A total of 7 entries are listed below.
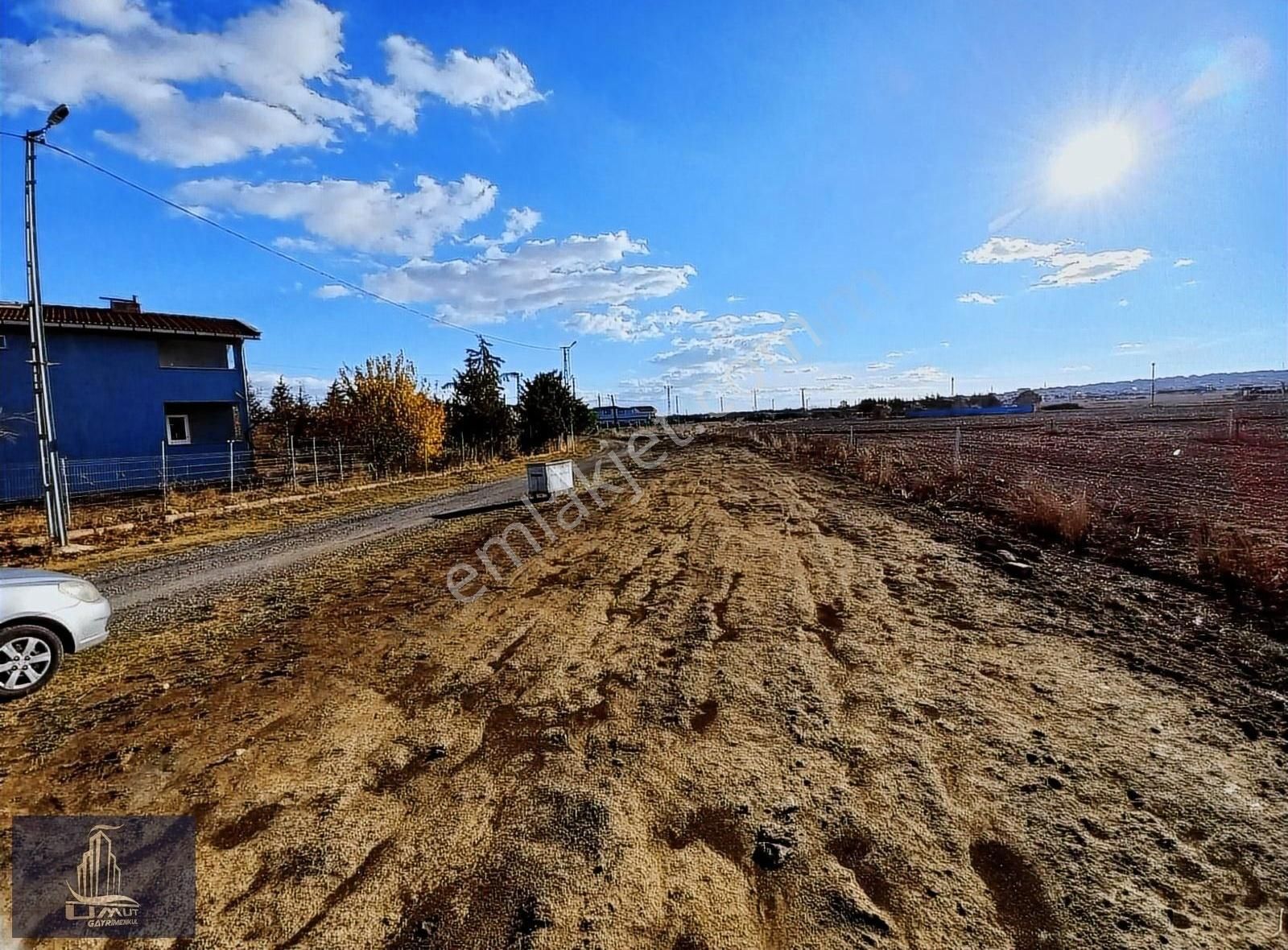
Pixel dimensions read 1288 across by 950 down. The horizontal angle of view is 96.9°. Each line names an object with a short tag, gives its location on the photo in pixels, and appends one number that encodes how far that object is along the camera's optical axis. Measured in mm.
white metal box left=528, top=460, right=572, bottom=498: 13625
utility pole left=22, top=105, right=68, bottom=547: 10289
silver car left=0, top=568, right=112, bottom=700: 4199
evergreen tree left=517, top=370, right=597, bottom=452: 29984
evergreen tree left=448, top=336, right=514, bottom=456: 26375
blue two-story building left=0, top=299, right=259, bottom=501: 16688
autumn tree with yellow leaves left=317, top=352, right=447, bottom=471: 20797
